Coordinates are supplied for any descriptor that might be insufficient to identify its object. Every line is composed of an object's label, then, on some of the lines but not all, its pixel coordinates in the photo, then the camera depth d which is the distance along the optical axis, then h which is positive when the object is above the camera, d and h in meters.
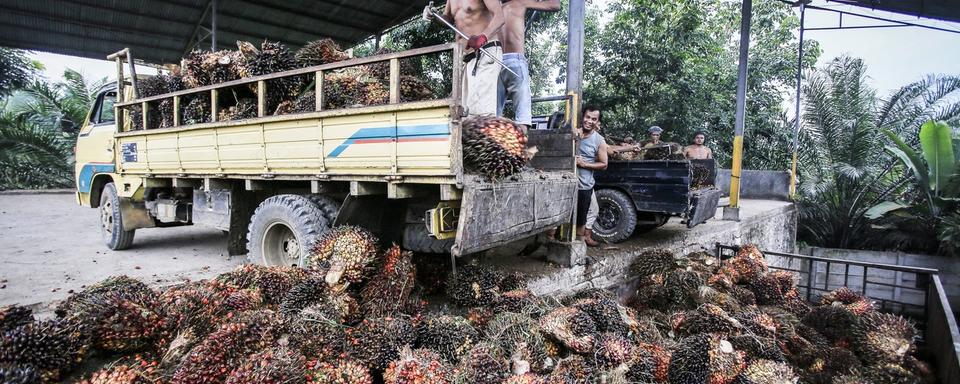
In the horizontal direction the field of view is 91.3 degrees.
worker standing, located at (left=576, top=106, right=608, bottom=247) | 5.38 +0.22
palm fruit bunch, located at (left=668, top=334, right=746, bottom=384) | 3.03 -1.21
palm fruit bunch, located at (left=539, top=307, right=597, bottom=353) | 2.93 -0.99
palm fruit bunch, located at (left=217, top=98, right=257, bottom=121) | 4.54 +0.53
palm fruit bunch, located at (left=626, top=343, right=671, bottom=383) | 2.88 -1.18
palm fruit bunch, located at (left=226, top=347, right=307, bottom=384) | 2.21 -0.98
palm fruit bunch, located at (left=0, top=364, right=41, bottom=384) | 2.17 -1.03
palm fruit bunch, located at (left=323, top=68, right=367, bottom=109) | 3.84 +0.65
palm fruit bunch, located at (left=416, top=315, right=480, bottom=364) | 2.81 -1.02
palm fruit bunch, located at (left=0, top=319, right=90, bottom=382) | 2.35 -0.98
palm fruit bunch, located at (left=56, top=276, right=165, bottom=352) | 2.67 -0.91
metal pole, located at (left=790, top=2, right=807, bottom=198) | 11.62 +1.00
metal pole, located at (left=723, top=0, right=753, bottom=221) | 8.87 +1.15
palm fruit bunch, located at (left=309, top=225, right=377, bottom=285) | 3.38 -0.63
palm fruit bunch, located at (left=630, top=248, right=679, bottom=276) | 5.32 -0.98
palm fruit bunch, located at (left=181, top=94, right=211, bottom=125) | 5.03 +0.57
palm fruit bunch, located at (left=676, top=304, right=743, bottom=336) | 3.57 -1.12
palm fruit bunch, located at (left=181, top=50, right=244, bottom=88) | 5.15 +1.07
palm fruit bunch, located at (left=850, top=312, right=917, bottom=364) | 4.03 -1.37
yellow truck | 3.17 -0.08
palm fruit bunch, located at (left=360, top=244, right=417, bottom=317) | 3.18 -0.83
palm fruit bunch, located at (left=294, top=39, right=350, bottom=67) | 4.60 +1.12
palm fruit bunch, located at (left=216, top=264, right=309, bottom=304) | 3.35 -0.83
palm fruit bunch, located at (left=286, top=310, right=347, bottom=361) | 2.67 -0.99
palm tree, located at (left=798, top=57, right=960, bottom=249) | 11.23 +0.96
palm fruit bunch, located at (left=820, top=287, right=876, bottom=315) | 4.68 -1.25
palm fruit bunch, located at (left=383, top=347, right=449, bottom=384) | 2.39 -1.04
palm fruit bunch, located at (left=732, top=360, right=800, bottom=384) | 2.99 -1.25
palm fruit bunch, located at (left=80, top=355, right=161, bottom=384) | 2.21 -1.03
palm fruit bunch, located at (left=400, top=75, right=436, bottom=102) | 3.88 +0.68
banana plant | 9.60 +0.44
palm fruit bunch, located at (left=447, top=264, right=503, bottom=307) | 3.51 -0.87
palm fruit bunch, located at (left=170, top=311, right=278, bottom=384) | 2.34 -0.98
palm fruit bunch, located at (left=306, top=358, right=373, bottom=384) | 2.39 -1.07
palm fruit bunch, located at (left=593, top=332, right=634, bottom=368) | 2.84 -1.08
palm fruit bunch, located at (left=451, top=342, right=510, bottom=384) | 2.48 -1.06
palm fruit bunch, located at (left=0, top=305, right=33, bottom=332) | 2.60 -0.90
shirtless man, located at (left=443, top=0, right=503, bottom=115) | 4.18 +0.92
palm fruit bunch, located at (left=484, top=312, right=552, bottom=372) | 2.79 -1.03
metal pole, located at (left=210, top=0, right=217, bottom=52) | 10.84 +3.28
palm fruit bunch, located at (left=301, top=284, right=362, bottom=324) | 2.92 -0.90
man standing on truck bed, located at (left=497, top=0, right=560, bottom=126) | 4.64 +1.15
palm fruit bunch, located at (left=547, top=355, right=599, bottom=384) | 2.63 -1.13
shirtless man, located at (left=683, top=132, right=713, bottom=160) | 9.16 +0.57
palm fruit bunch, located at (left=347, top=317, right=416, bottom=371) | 2.69 -1.02
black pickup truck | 6.17 -0.26
